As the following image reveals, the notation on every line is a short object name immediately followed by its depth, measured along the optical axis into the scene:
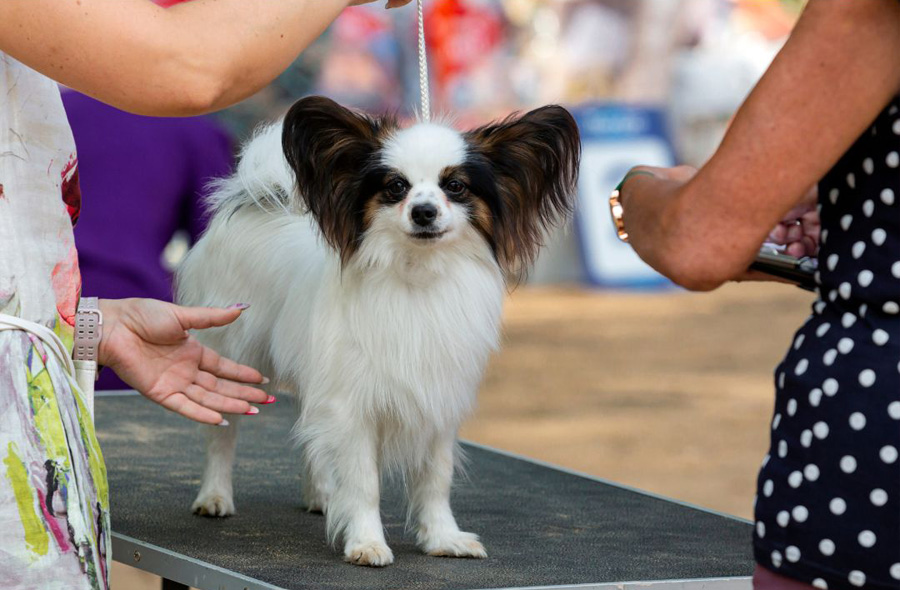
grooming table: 4.04
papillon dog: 4.54
